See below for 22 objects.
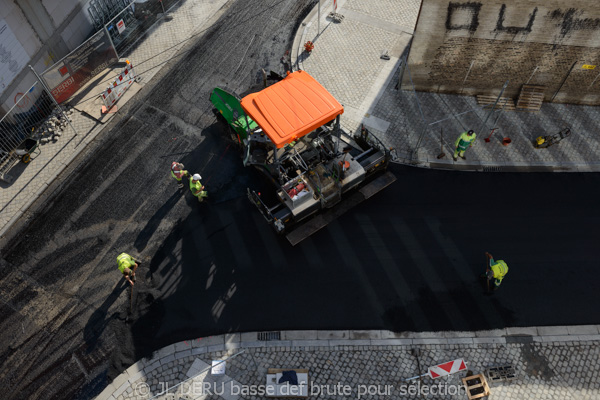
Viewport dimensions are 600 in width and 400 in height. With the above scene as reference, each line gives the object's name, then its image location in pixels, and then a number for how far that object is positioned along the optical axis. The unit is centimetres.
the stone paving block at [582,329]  1222
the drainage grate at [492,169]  1548
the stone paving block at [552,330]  1220
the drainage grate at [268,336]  1224
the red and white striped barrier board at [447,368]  1159
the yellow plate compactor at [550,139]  1568
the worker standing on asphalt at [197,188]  1370
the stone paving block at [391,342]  1212
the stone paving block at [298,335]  1224
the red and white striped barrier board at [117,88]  1721
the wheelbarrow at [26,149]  1592
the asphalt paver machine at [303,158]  1251
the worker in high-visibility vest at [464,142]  1432
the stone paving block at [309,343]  1213
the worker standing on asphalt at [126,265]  1243
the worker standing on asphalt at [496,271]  1195
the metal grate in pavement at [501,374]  1139
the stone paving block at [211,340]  1219
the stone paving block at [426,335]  1222
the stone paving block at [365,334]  1225
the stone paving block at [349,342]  1214
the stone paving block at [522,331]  1220
